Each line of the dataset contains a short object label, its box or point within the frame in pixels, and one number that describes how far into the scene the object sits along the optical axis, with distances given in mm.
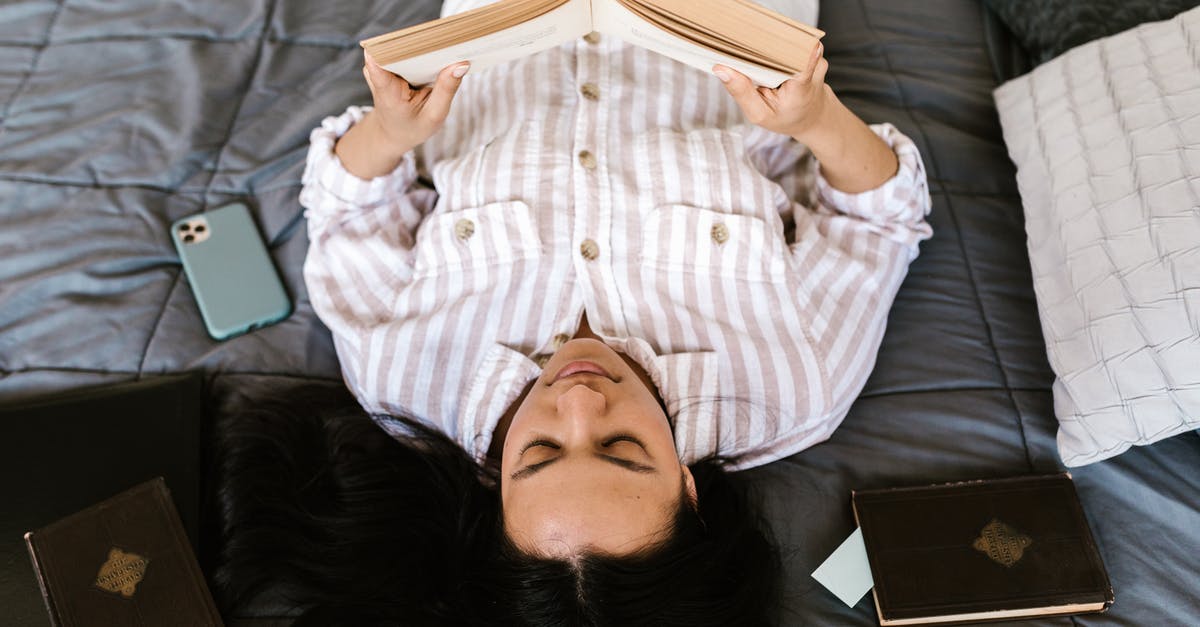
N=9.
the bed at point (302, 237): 979
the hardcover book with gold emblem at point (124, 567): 850
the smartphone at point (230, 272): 1108
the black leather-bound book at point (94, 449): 920
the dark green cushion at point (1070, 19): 1116
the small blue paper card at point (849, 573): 913
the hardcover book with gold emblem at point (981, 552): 876
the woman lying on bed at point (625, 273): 943
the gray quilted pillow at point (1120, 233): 858
